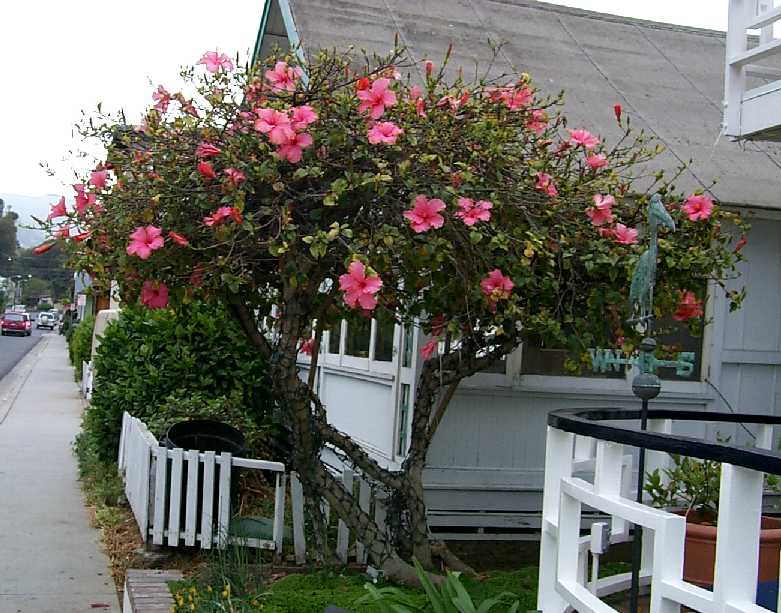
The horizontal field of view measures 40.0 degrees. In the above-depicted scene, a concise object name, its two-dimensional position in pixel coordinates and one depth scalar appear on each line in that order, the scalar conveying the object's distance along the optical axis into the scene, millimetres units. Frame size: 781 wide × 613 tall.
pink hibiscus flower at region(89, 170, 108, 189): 5730
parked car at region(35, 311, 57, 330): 92562
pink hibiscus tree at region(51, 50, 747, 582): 5219
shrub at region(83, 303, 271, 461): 10023
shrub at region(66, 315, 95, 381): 24181
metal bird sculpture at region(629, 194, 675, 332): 4195
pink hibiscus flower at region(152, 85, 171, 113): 5828
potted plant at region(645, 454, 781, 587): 4402
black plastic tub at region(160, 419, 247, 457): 8320
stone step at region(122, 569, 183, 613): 5848
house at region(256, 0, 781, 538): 7781
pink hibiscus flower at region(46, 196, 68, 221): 5668
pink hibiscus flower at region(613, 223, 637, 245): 5570
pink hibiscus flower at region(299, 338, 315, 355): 6855
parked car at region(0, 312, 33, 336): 68750
